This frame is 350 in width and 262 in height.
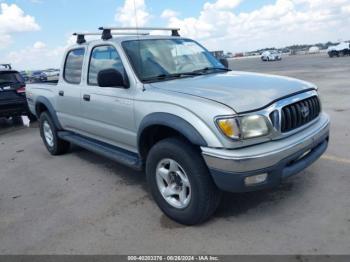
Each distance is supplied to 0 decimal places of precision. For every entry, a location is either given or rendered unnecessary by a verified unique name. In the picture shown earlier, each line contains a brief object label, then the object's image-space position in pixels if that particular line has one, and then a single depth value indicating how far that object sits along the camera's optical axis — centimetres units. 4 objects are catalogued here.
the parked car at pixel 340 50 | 4241
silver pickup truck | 316
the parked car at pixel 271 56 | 5273
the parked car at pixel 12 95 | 959
